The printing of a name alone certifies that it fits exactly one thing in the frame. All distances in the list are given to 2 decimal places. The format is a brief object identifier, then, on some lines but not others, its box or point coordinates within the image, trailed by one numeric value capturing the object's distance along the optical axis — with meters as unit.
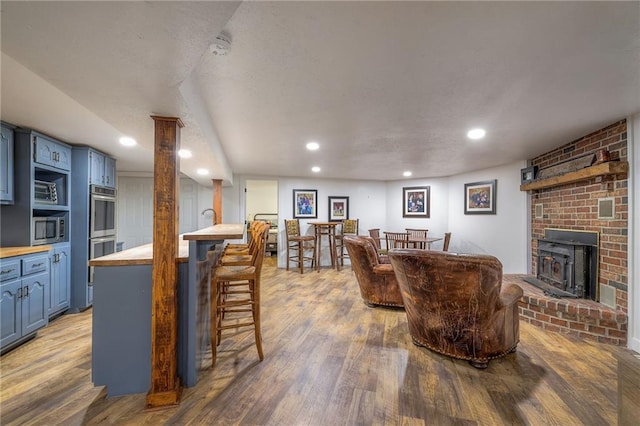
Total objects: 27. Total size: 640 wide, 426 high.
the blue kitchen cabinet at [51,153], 2.73
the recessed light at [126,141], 3.01
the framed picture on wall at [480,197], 4.74
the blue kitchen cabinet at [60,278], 2.91
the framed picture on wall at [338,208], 6.39
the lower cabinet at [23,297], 2.27
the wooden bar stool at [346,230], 6.04
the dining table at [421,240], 4.75
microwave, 2.76
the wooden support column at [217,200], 4.71
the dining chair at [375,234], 5.47
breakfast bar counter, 1.77
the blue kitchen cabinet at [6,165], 2.47
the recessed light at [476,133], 2.69
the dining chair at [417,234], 5.39
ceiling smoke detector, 1.27
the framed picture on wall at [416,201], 6.20
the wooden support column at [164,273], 1.73
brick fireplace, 2.49
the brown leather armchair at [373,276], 3.35
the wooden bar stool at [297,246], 5.52
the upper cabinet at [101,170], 3.38
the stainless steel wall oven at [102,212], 3.38
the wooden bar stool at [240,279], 2.10
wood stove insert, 2.81
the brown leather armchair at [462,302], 1.95
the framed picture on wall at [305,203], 6.17
